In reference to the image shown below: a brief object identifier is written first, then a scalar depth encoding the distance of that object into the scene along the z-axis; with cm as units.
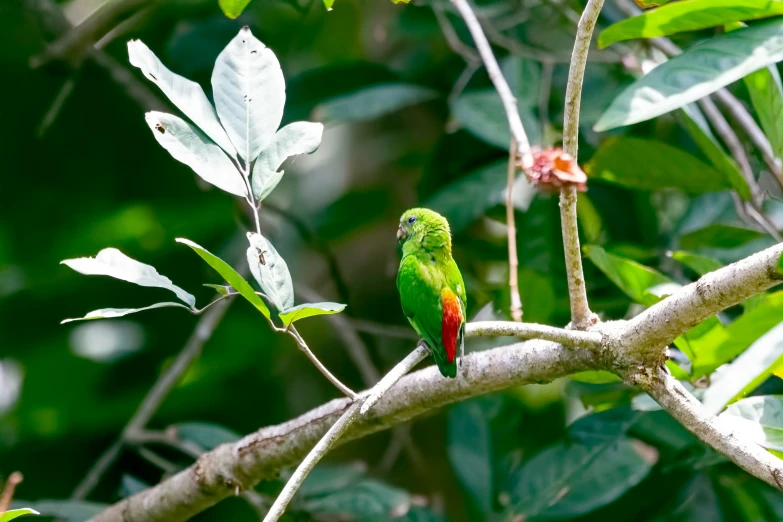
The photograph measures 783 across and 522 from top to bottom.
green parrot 532
